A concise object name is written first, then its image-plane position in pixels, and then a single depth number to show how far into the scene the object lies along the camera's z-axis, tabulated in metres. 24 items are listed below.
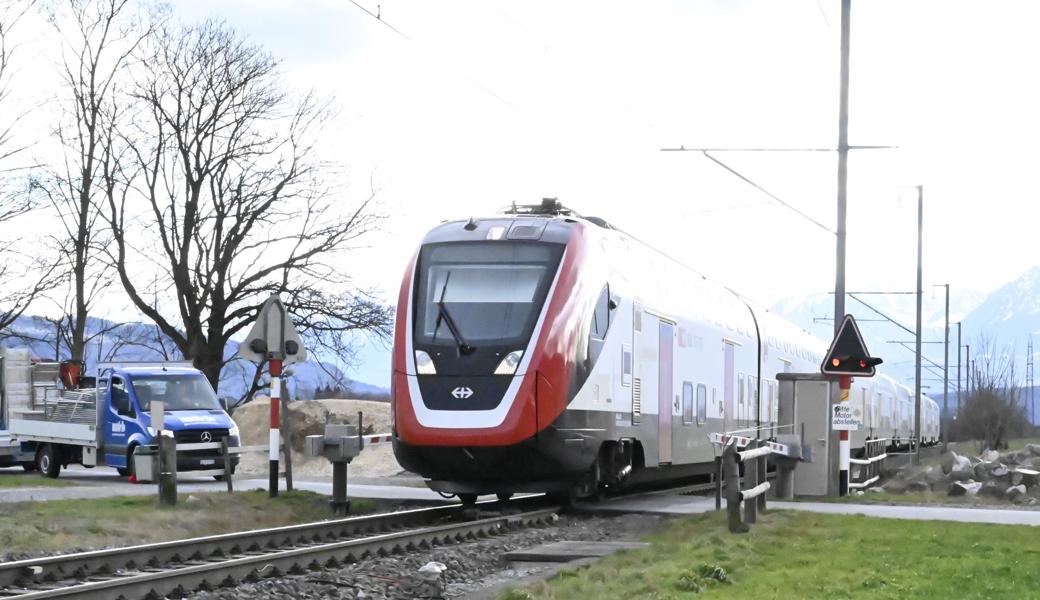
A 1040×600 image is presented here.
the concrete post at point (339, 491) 19.03
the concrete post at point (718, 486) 18.48
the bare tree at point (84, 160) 42.19
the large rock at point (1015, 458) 43.70
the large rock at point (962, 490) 26.91
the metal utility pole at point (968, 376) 85.38
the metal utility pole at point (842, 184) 24.44
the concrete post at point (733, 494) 14.24
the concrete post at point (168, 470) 18.42
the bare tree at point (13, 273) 37.31
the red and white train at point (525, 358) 17.38
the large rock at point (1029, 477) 30.17
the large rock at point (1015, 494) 25.38
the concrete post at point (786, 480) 21.14
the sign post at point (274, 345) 19.56
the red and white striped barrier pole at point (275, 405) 19.47
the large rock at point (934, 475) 31.99
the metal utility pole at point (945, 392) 65.15
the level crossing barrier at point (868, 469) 31.80
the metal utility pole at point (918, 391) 53.56
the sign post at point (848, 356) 20.95
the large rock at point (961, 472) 31.64
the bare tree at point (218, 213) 44.50
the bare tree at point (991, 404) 68.62
